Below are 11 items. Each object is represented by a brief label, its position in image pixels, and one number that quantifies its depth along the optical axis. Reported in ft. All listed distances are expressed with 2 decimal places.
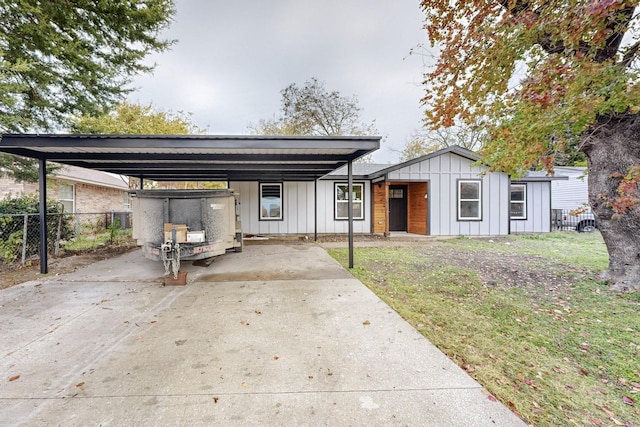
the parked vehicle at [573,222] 40.60
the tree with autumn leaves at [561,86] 11.71
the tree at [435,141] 74.28
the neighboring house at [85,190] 34.63
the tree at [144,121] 42.51
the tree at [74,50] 16.80
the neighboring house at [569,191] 51.79
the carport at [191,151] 14.25
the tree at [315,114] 64.69
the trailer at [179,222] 15.60
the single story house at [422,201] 35.42
